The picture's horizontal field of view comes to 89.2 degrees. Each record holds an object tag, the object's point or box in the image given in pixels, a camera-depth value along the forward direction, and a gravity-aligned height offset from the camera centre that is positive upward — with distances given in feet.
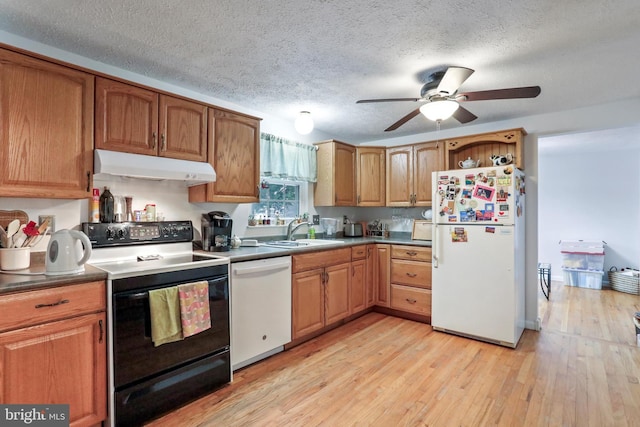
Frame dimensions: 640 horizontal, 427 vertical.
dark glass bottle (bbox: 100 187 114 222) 7.47 +0.20
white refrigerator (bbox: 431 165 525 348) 9.59 -1.19
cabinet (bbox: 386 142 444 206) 12.69 +1.79
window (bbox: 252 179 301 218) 11.72 +0.61
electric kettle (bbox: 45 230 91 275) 5.68 -0.69
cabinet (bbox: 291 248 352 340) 9.52 -2.34
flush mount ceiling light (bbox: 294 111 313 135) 9.90 +2.81
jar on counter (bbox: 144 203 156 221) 8.24 +0.10
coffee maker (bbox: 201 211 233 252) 8.92 -0.48
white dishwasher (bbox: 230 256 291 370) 7.92 -2.43
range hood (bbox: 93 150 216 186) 6.71 +1.08
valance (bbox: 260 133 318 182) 11.35 +2.09
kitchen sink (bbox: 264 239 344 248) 10.63 -0.96
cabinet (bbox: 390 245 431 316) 11.55 -2.33
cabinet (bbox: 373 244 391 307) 12.43 -2.30
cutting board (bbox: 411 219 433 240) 12.85 -0.58
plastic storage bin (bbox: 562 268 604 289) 16.90 -3.34
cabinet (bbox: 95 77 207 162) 6.92 +2.16
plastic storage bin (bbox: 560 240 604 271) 16.98 -2.09
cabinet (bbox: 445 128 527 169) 11.01 +2.52
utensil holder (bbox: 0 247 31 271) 5.85 -0.80
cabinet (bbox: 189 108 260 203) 8.86 +1.61
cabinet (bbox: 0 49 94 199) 5.78 +1.63
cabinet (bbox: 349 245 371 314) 11.64 -2.40
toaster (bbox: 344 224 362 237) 14.32 -0.66
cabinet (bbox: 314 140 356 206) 13.07 +1.67
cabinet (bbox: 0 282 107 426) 4.87 -2.18
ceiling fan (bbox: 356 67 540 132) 6.64 +2.67
